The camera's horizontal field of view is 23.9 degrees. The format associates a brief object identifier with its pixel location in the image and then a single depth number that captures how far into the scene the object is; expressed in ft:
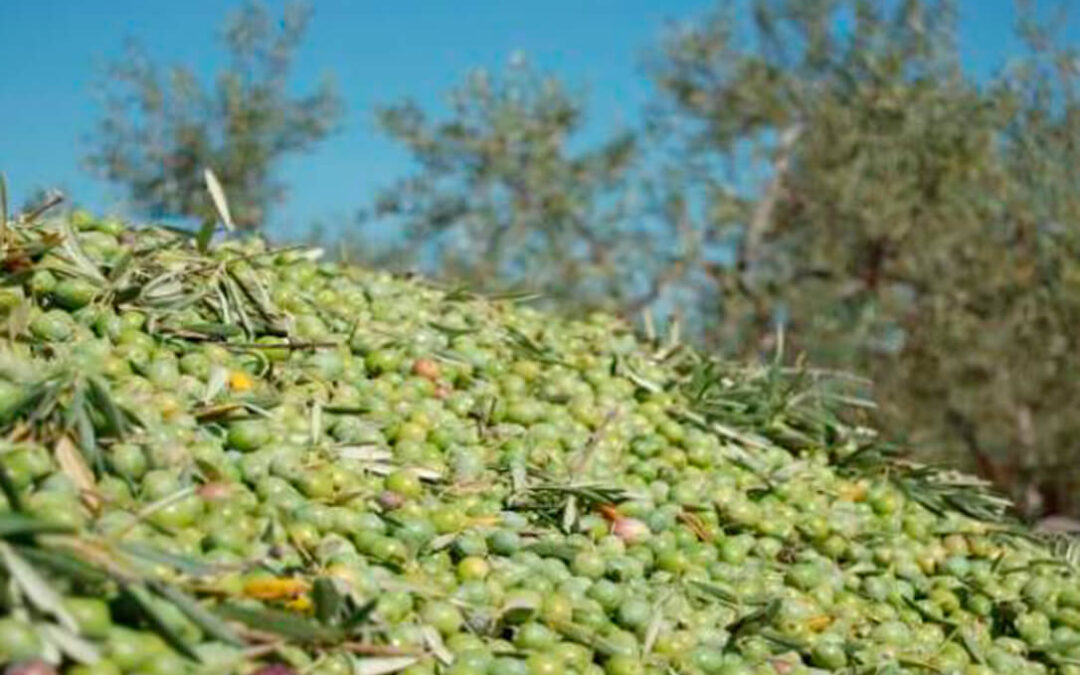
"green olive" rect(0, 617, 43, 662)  3.34
